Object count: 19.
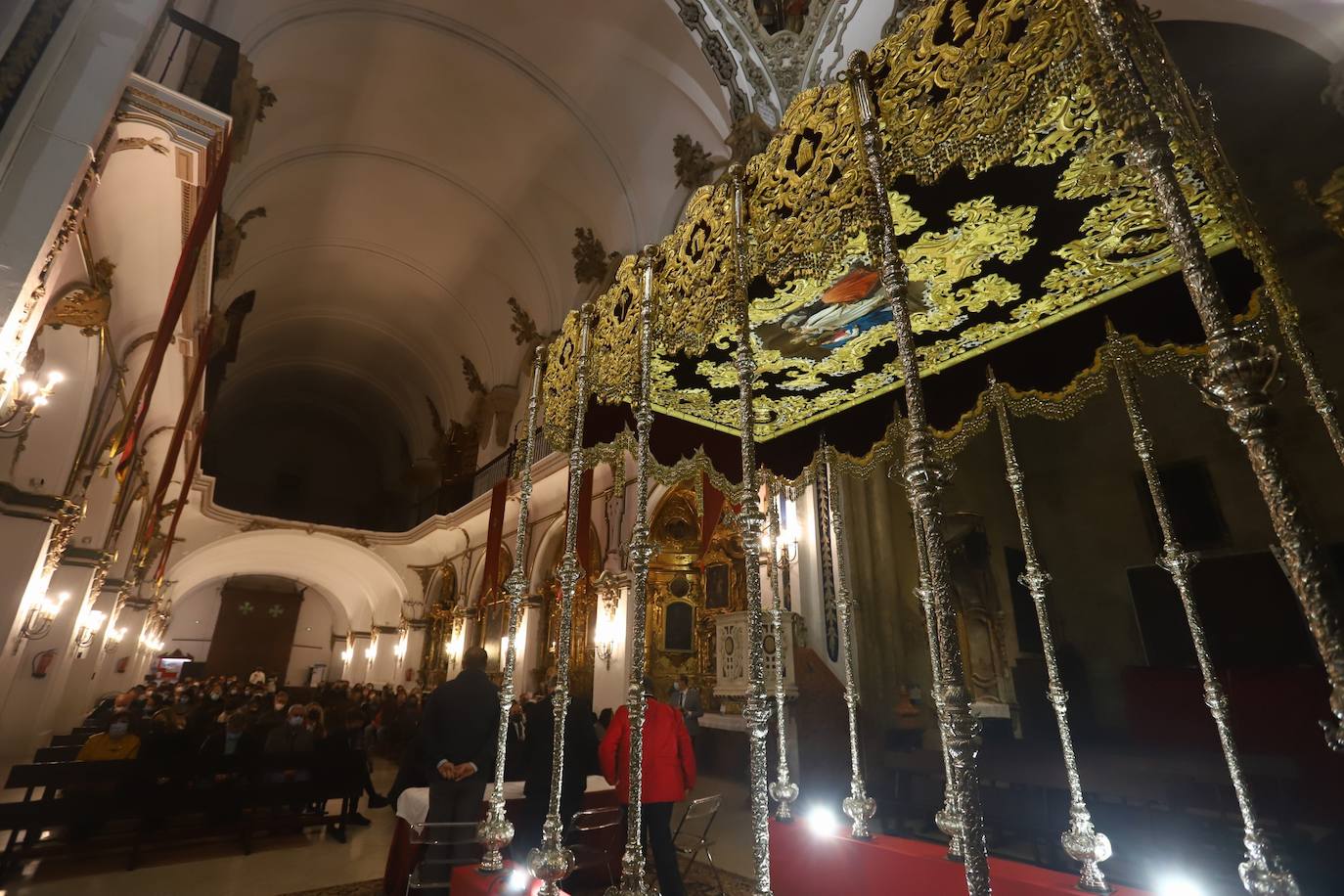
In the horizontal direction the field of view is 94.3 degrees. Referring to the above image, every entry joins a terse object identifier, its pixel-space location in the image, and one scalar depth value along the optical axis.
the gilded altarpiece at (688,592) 9.71
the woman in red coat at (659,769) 3.67
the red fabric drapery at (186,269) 4.21
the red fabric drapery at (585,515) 9.11
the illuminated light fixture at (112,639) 12.51
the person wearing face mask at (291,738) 6.50
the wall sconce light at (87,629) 9.12
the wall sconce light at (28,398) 4.36
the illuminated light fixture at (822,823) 3.77
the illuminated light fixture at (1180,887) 2.96
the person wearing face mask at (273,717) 6.79
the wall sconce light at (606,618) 9.48
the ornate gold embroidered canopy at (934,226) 2.55
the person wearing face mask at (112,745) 5.99
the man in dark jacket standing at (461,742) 4.09
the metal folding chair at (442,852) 3.41
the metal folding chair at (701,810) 3.96
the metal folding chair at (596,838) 3.79
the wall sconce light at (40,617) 6.72
